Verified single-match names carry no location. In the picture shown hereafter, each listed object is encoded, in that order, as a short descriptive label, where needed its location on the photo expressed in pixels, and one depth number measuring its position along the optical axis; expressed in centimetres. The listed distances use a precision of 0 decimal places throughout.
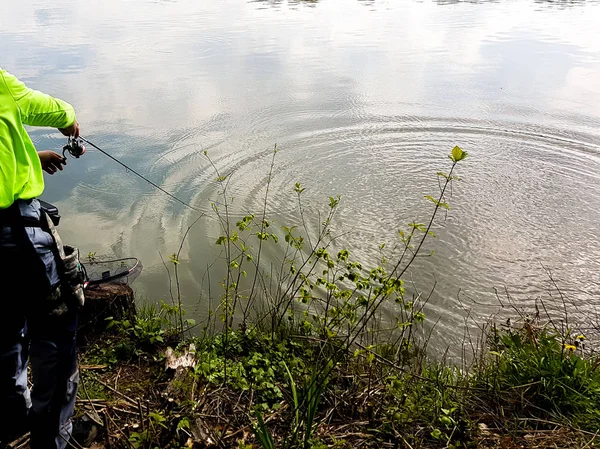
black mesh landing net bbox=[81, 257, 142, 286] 400
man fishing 206
